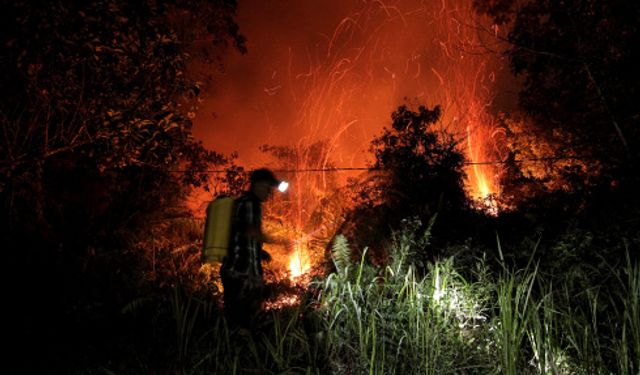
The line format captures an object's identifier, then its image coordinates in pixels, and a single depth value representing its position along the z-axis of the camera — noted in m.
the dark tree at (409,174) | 11.71
